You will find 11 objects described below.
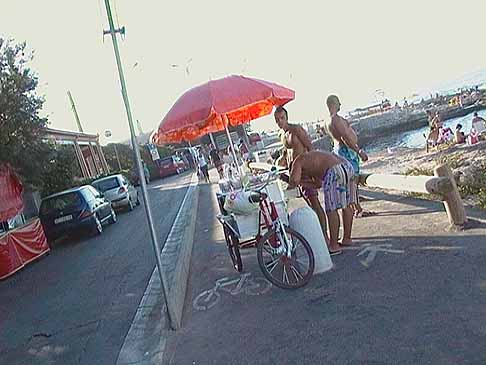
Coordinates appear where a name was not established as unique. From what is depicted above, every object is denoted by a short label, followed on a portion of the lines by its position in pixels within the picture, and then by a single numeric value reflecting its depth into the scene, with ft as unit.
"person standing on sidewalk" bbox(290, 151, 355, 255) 21.36
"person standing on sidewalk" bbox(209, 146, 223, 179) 72.78
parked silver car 71.77
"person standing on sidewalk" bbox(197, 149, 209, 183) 89.66
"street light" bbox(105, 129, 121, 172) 142.84
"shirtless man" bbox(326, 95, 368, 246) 22.72
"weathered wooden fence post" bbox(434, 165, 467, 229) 20.90
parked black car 51.47
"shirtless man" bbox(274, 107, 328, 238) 22.76
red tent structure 39.14
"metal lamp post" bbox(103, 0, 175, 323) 16.93
